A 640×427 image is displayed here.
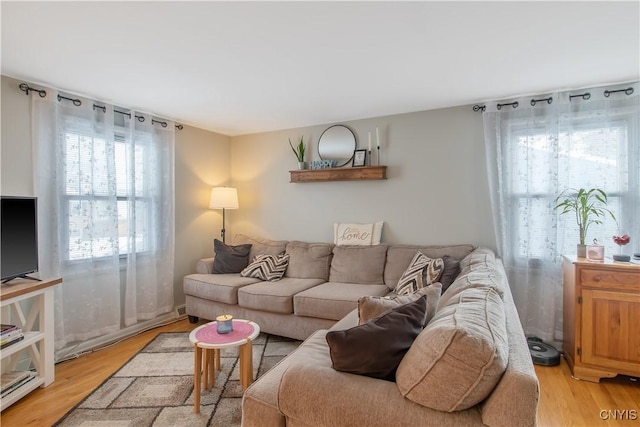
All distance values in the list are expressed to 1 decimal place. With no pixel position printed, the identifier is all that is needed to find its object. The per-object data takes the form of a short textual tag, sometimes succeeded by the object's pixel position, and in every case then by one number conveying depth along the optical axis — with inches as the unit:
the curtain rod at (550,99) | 105.1
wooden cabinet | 89.6
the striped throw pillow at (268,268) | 139.0
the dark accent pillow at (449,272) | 103.6
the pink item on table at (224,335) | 81.6
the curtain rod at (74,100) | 101.2
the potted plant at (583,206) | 104.0
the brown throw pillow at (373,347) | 48.6
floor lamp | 160.2
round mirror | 150.4
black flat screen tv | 86.2
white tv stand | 85.7
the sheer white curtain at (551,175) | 106.3
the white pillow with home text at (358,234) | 142.5
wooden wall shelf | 140.6
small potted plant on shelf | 158.4
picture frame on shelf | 145.3
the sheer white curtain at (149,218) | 129.5
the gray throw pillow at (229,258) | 146.3
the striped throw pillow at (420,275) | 105.2
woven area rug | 77.5
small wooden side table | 80.0
